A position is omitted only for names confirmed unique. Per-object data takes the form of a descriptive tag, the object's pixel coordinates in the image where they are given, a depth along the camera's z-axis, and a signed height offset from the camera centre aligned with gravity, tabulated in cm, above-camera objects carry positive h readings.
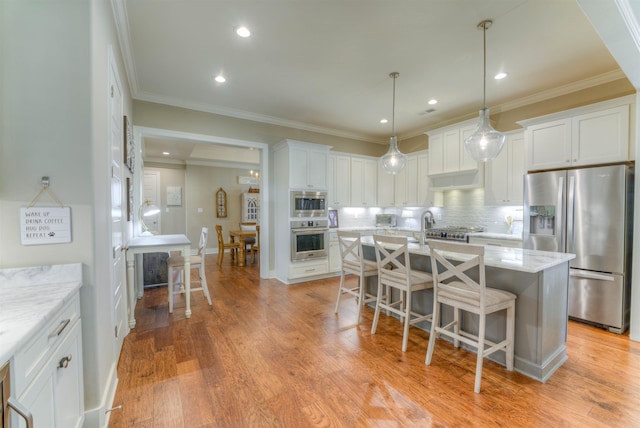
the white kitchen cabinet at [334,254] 527 -87
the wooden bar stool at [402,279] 256 -69
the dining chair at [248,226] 779 -48
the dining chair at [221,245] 641 -84
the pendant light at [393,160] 357 +63
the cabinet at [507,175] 411 +52
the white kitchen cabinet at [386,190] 613 +42
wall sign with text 139 -8
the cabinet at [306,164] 471 +79
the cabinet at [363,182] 589 +59
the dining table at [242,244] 631 -80
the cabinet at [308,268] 473 -105
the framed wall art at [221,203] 816 +18
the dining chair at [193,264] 343 -71
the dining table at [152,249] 301 -45
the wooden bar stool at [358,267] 317 -69
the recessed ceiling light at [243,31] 256 +167
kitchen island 210 -79
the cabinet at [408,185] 563 +50
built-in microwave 476 +9
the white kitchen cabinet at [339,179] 557 +60
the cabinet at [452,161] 455 +83
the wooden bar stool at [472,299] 201 -70
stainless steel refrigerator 287 -28
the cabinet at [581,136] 297 +84
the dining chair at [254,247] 640 -92
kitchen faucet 540 -26
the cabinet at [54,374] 93 -65
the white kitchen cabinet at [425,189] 531 +37
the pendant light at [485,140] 270 +67
